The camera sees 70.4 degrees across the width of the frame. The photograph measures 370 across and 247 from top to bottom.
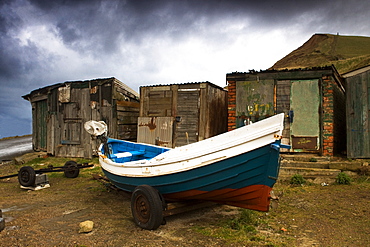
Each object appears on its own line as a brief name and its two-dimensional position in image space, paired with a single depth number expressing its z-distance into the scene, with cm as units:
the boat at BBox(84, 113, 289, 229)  374
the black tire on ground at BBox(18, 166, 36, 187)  721
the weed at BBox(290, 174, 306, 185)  753
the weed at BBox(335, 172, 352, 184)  732
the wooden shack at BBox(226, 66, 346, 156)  880
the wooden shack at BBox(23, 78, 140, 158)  1210
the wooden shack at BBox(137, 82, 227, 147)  1091
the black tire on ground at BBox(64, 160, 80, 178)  860
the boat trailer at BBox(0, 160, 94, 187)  722
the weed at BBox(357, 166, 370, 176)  775
